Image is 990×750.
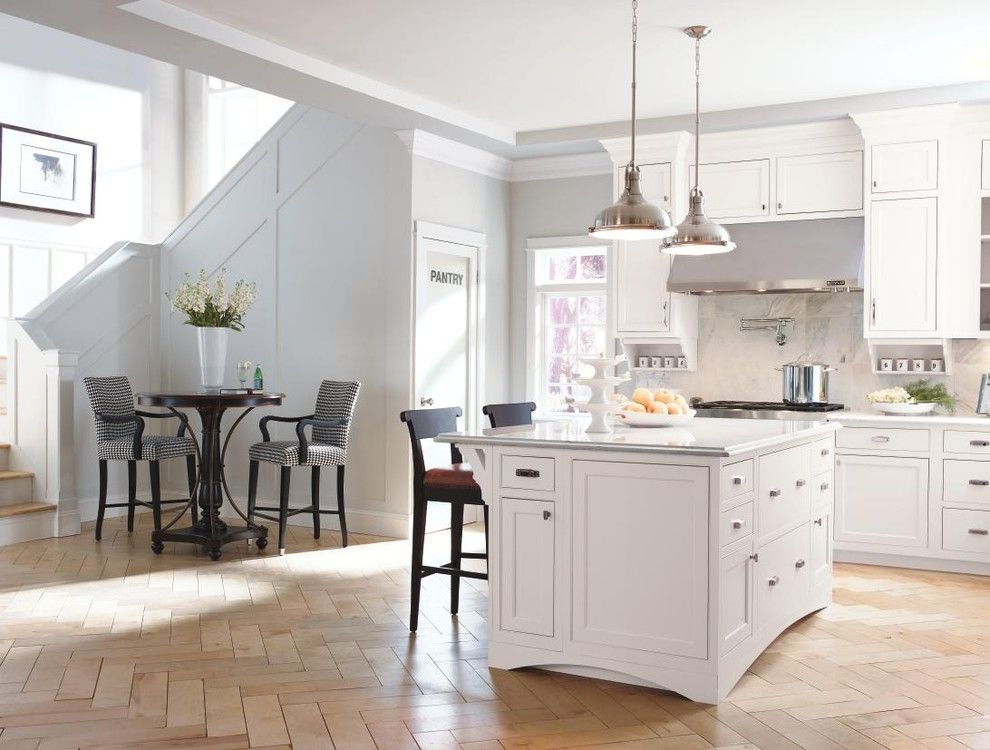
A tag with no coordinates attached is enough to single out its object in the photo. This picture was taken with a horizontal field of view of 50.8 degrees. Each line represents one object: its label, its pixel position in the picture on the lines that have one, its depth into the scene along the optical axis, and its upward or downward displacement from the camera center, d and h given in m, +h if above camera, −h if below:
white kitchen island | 3.60 -0.64
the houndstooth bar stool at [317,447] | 6.38 -0.48
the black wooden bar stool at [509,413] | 4.92 -0.20
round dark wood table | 6.04 -0.64
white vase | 6.50 +0.07
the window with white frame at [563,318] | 7.86 +0.42
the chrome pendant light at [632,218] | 4.12 +0.62
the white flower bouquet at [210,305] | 6.54 +0.41
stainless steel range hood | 6.33 +0.71
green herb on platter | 6.32 -0.11
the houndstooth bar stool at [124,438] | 6.65 -0.46
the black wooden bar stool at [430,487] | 4.39 -0.49
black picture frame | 8.14 +1.57
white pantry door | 7.02 +0.35
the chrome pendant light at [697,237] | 4.51 +0.60
